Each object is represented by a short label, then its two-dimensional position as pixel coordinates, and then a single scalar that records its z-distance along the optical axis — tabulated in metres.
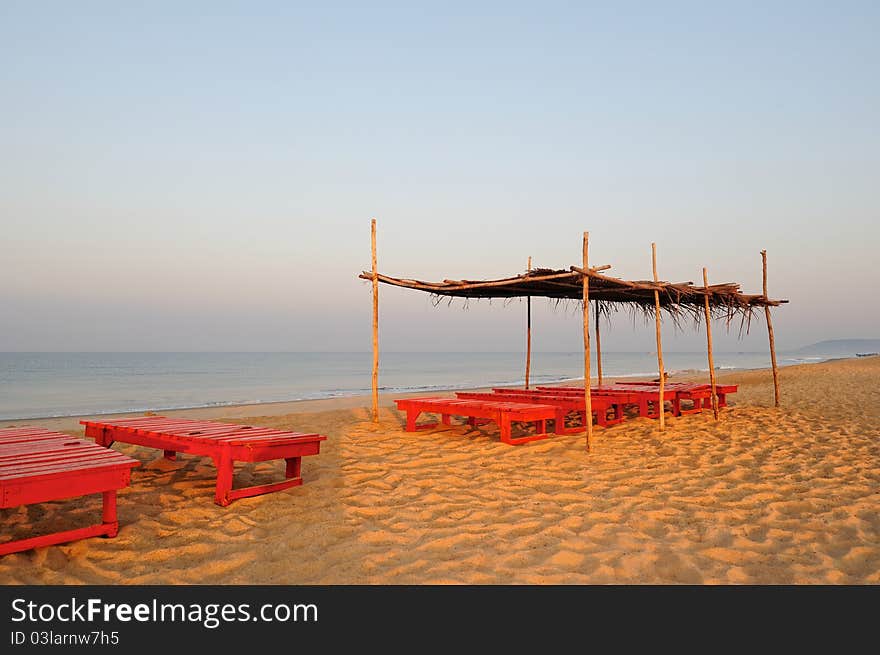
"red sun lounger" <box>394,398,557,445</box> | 6.16
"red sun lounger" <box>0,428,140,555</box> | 2.92
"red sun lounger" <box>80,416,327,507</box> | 4.09
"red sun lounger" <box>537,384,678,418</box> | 8.09
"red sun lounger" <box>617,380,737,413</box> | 8.77
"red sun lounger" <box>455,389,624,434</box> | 6.95
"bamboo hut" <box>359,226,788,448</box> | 7.00
